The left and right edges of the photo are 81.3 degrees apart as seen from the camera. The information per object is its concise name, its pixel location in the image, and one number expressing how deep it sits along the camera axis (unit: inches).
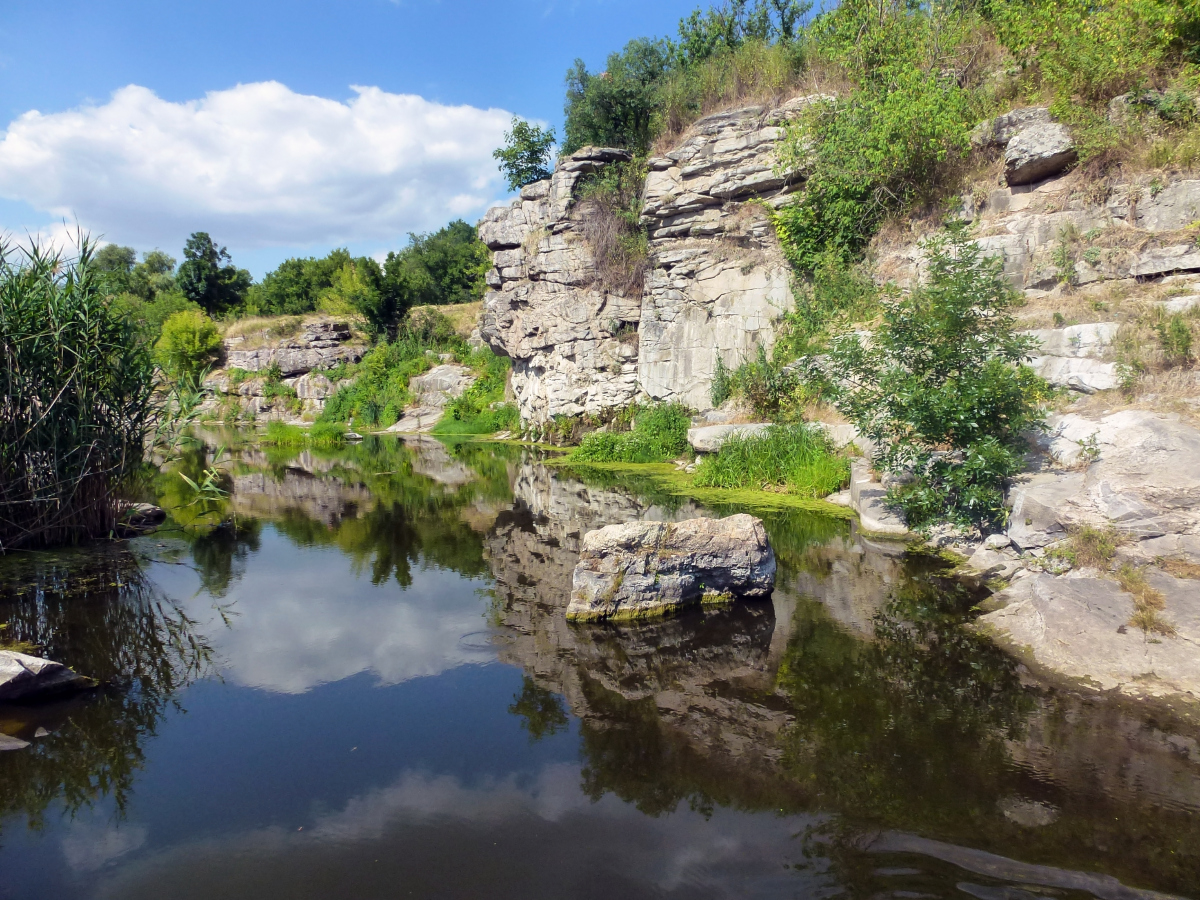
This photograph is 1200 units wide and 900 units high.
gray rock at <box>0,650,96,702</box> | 209.5
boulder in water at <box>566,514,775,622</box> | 281.0
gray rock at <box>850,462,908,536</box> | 390.9
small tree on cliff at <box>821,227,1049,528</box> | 333.4
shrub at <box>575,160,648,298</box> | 895.1
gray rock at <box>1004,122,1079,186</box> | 506.3
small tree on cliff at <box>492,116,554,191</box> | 1095.0
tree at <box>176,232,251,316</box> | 1809.8
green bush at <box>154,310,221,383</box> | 1530.5
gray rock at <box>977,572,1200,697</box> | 206.1
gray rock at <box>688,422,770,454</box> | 570.8
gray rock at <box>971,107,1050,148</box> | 531.2
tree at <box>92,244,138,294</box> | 2251.7
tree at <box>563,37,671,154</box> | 933.2
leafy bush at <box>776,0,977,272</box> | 586.2
